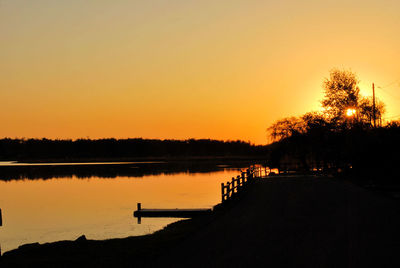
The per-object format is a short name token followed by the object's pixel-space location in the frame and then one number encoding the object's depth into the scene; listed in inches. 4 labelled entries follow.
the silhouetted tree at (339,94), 2539.4
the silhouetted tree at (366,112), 2474.9
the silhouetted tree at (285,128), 3166.8
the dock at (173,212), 1380.4
